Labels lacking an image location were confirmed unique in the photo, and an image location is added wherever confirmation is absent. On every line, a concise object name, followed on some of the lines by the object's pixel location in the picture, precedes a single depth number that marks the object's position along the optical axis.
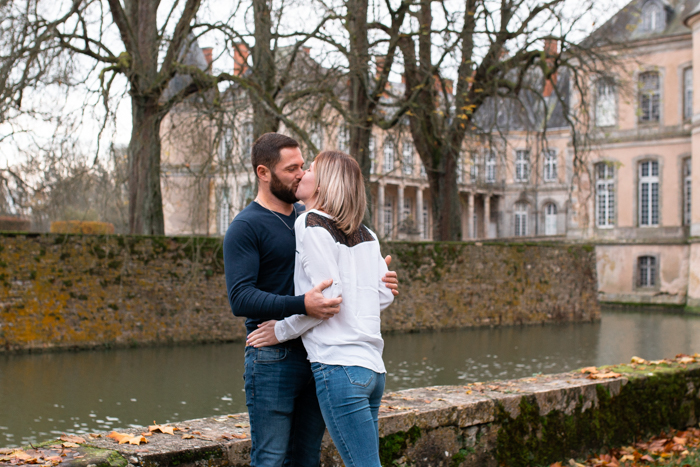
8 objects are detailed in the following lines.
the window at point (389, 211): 44.25
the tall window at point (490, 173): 48.28
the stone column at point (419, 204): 43.97
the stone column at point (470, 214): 46.76
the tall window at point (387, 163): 38.38
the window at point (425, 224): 44.47
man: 2.53
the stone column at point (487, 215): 49.19
